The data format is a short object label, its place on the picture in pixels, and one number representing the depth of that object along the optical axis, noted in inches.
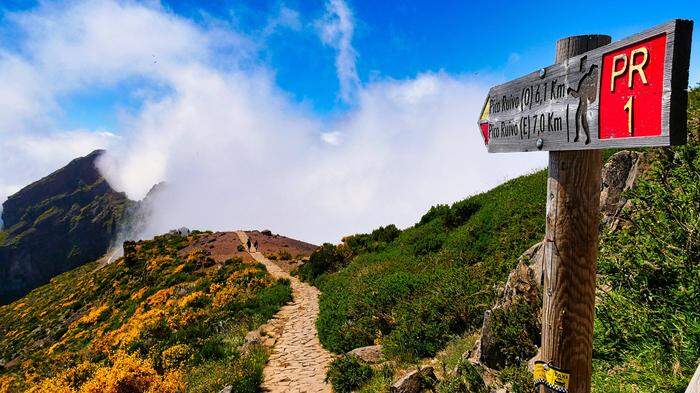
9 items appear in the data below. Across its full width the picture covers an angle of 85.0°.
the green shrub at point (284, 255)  1243.8
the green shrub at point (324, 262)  900.6
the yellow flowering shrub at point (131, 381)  365.7
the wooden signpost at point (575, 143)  76.7
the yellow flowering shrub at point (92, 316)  1048.2
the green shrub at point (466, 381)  198.2
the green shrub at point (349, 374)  305.6
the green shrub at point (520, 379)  169.5
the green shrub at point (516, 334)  214.2
